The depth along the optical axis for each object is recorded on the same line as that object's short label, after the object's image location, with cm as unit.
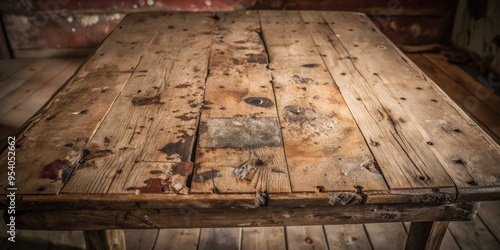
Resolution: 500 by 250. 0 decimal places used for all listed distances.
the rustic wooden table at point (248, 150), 86
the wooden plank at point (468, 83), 263
